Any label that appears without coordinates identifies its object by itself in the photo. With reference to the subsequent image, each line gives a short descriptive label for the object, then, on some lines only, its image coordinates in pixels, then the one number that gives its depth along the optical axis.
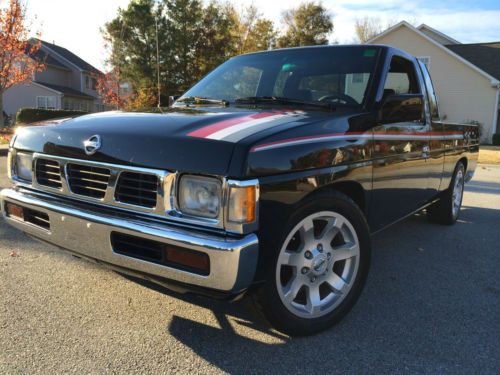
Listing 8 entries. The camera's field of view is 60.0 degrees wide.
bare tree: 46.72
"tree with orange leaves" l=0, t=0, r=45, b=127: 17.64
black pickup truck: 2.08
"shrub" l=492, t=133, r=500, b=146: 22.76
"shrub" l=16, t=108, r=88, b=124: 23.54
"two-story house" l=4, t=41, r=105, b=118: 38.22
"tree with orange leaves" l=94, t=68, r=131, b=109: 30.34
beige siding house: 24.19
